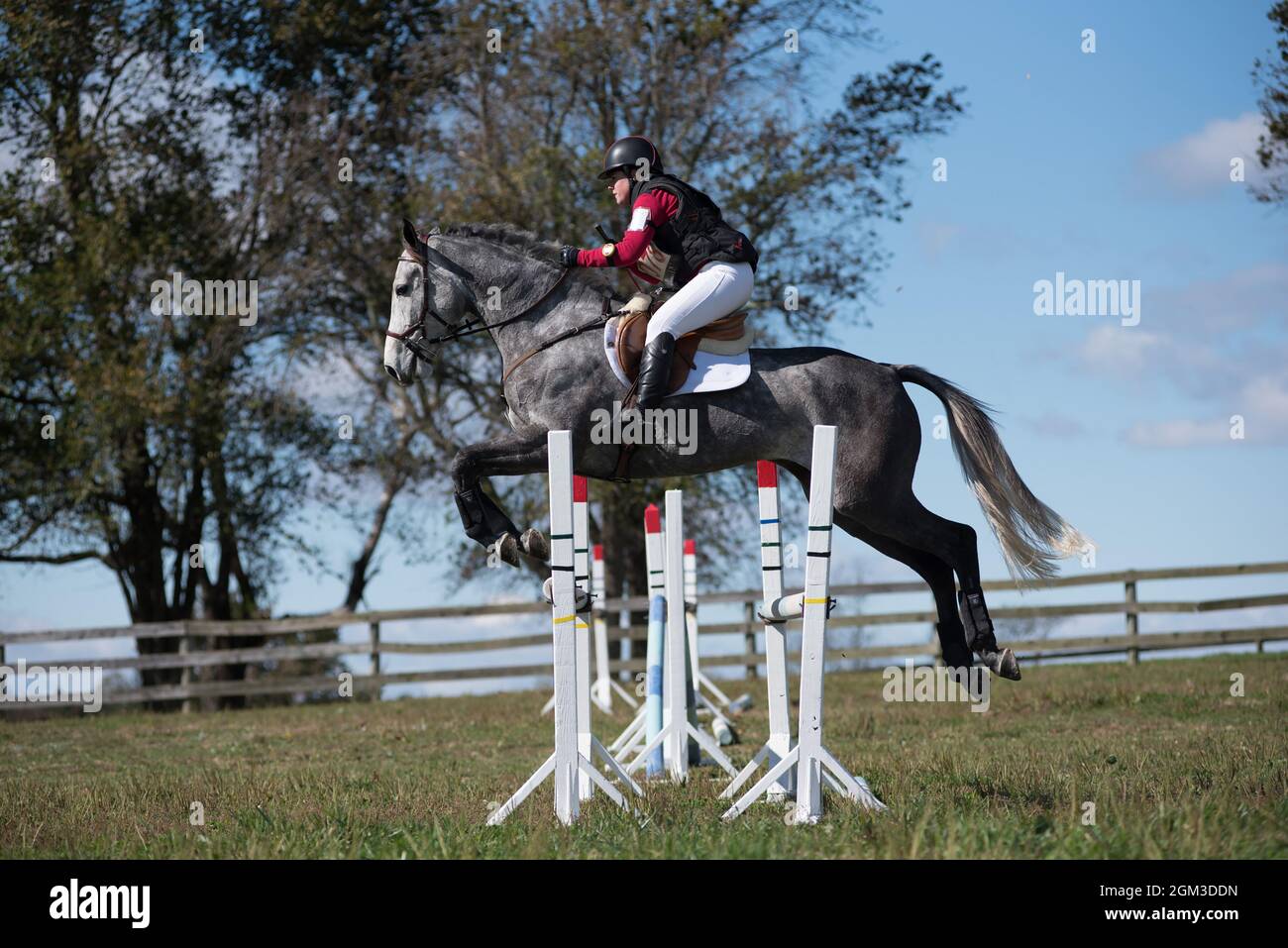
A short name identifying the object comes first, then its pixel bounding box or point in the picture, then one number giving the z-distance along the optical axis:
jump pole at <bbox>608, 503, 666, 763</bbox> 8.78
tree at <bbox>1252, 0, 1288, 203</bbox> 14.27
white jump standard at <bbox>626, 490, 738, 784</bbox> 7.46
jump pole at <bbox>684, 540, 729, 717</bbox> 11.68
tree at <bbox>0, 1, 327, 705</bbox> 19.86
